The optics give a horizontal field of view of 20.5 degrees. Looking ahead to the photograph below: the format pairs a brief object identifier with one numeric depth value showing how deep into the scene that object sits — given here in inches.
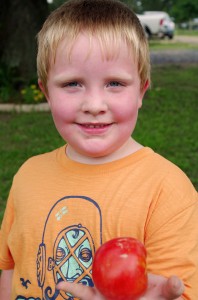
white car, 1173.1
